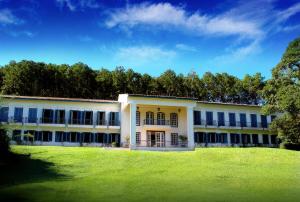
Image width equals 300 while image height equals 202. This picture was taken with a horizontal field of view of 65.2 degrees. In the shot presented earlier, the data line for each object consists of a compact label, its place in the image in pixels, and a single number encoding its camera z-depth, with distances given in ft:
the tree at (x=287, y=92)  71.07
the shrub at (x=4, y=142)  42.94
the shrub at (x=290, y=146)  83.96
